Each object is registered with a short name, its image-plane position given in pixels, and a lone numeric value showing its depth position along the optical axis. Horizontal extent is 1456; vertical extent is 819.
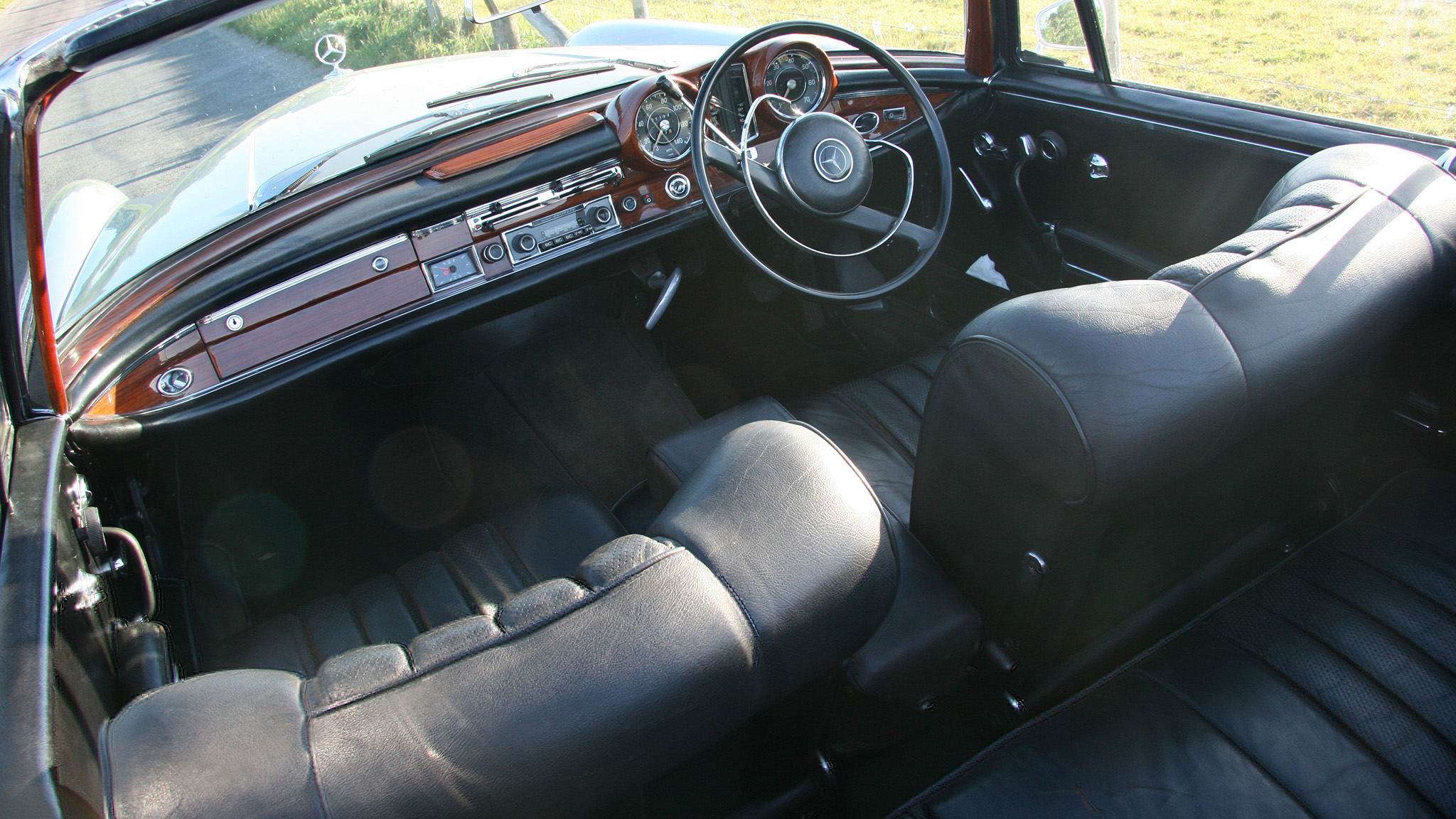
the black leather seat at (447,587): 1.56
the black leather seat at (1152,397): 0.98
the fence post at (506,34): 2.51
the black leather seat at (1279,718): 1.19
